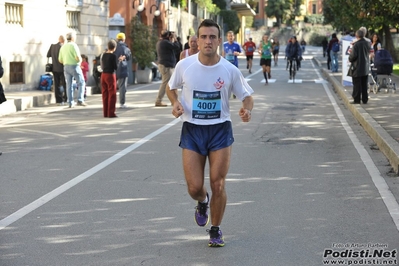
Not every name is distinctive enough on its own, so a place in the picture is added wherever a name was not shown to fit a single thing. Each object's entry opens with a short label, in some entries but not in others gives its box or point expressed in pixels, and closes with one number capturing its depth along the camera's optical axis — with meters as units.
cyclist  31.38
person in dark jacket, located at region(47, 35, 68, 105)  22.05
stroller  23.14
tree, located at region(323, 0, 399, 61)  21.89
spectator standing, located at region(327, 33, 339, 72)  37.31
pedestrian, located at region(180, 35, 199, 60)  17.81
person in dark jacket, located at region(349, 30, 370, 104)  18.89
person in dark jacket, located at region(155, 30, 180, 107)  20.69
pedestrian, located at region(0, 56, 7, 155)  12.70
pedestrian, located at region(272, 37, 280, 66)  51.20
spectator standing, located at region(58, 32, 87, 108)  20.16
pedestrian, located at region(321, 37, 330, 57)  62.19
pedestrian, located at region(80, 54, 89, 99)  24.66
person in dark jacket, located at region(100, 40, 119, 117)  17.47
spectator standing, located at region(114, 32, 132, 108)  19.41
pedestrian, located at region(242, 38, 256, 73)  40.47
